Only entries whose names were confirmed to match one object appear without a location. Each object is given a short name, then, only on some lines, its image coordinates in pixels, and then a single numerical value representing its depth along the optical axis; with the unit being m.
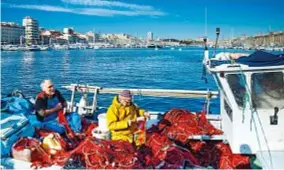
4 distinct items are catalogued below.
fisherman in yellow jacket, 4.42
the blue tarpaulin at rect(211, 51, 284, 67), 4.30
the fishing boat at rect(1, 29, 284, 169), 4.34
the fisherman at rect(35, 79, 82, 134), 5.15
